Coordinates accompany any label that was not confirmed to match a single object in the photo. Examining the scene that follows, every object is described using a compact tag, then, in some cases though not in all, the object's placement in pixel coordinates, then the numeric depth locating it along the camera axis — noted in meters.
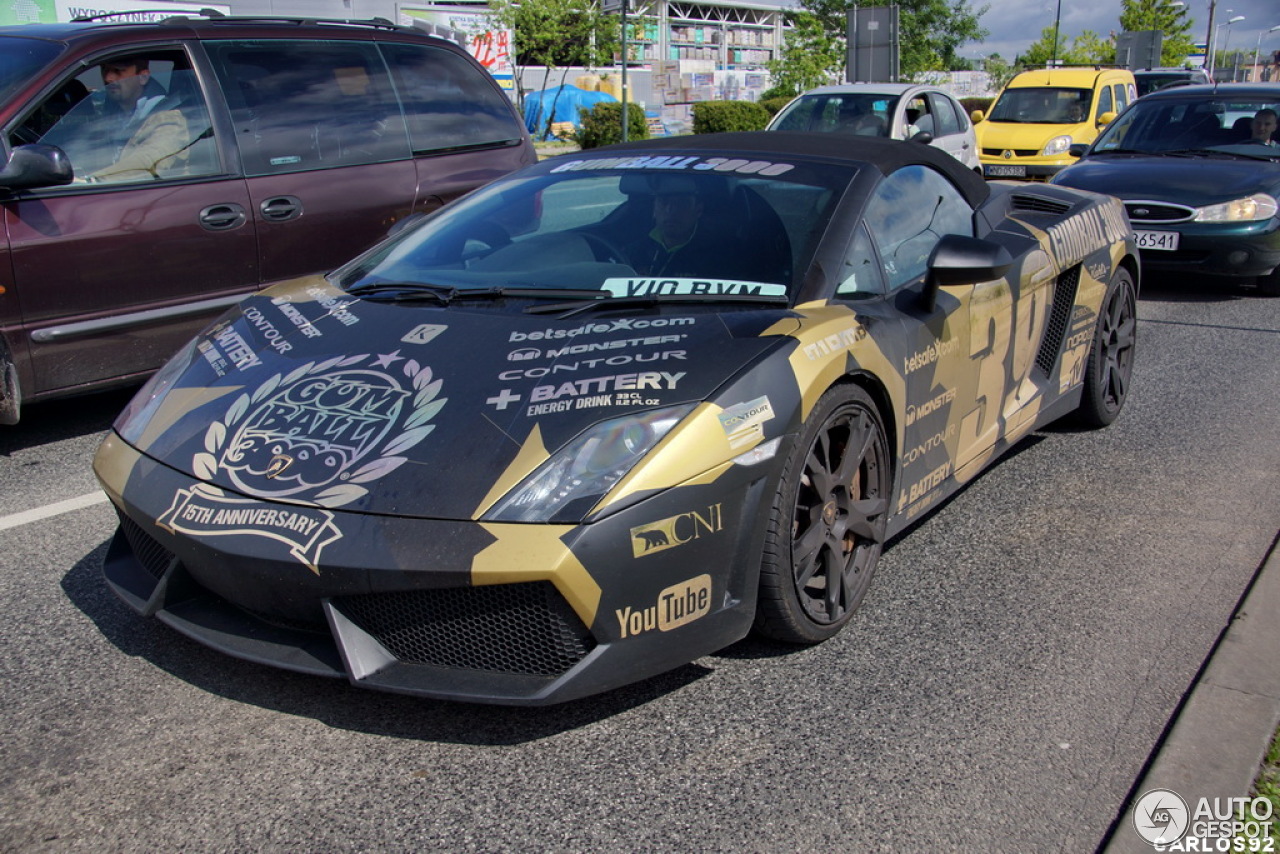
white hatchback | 13.45
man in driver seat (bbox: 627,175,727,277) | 3.48
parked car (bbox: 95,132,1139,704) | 2.57
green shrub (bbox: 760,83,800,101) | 31.44
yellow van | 15.54
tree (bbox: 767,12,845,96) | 30.70
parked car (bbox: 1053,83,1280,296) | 8.44
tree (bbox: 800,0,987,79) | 45.68
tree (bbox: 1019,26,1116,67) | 64.50
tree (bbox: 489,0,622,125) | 32.44
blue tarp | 34.56
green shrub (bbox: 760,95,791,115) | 30.33
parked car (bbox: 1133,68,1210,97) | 23.41
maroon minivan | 4.94
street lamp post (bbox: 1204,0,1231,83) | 52.74
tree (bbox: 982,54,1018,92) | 62.84
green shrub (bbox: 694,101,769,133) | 27.30
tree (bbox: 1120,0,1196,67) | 61.47
